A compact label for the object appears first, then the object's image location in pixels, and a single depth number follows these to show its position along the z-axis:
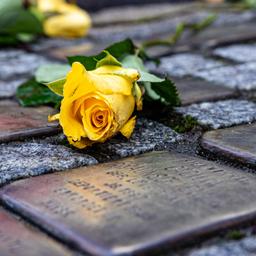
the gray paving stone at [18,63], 0.69
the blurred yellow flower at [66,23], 0.90
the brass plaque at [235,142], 0.43
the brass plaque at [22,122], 0.48
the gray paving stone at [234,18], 0.98
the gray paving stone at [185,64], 0.67
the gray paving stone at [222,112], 0.50
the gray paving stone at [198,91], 0.56
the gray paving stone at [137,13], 1.04
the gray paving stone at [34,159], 0.41
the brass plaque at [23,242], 0.32
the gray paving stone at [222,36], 0.79
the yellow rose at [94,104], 0.42
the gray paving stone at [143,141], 0.44
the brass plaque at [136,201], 0.32
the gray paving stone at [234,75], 0.61
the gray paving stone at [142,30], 0.91
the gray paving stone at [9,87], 0.60
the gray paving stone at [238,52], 0.72
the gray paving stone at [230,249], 0.32
